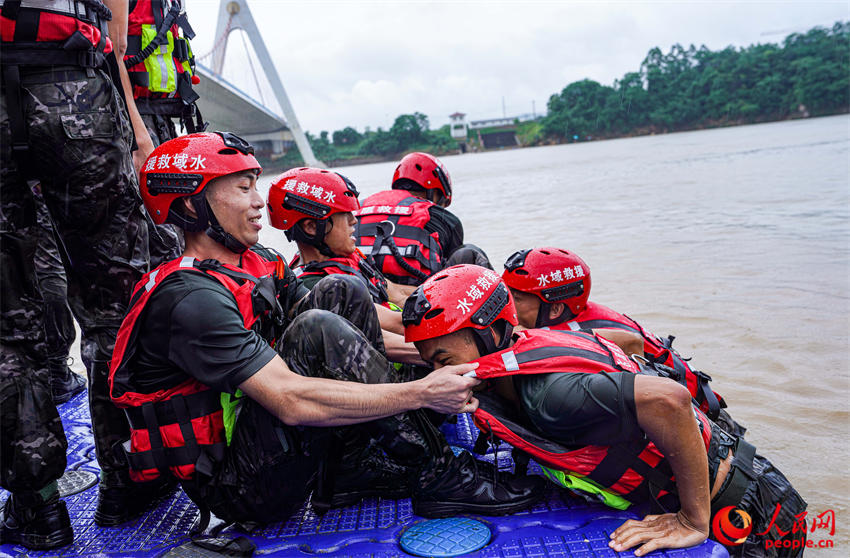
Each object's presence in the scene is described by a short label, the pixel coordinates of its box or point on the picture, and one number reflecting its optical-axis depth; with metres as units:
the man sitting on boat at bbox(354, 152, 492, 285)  5.54
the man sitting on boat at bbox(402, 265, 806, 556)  2.65
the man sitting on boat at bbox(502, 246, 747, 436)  4.11
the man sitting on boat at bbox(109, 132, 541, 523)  2.58
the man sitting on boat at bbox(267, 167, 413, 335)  4.04
